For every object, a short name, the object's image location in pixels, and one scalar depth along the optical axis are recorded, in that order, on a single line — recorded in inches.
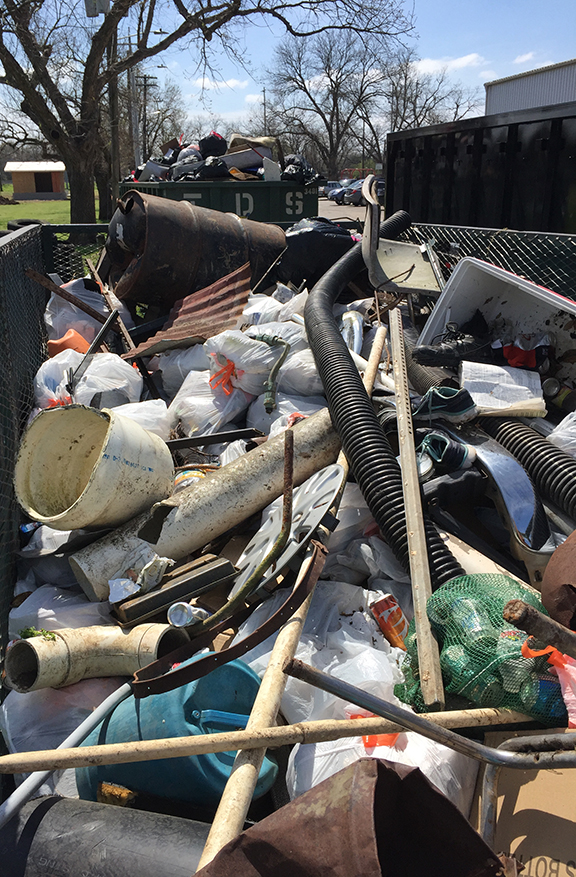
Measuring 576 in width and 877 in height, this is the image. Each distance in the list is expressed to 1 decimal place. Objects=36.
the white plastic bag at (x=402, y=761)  68.2
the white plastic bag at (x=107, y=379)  151.3
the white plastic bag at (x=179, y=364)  166.6
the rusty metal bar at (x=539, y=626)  43.6
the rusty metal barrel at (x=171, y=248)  198.7
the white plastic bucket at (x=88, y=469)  100.6
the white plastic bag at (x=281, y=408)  143.7
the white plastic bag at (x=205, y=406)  147.3
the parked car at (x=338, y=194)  1229.3
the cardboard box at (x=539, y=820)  59.0
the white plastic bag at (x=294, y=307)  182.2
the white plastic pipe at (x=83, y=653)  83.0
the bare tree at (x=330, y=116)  1743.4
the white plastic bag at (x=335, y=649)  79.7
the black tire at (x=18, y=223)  263.7
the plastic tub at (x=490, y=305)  141.9
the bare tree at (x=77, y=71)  514.0
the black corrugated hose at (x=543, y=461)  103.2
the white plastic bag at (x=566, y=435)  114.1
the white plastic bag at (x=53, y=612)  97.2
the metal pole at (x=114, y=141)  658.2
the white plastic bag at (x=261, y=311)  181.0
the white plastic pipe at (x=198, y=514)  103.0
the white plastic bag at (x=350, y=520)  111.7
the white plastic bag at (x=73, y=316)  194.4
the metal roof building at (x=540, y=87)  973.8
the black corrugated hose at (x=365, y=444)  98.5
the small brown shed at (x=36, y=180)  1844.2
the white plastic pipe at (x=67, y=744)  64.5
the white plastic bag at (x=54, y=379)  154.6
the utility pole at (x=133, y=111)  823.1
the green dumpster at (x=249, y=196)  304.8
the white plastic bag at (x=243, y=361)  150.6
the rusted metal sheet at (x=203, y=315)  172.2
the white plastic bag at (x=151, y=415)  138.1
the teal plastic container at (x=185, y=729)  67.2
